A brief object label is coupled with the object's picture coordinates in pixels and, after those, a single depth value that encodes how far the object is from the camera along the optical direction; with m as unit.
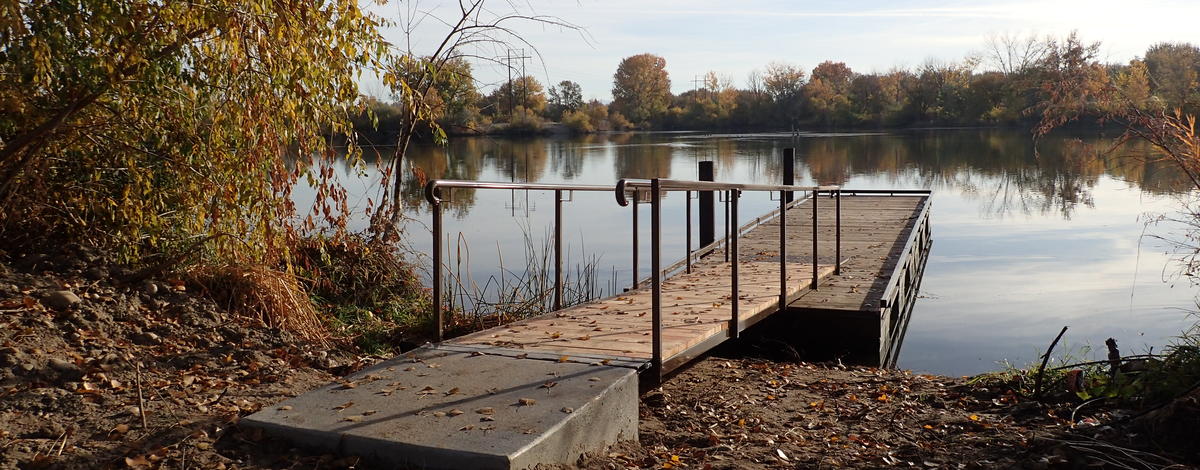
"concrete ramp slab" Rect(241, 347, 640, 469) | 3.03
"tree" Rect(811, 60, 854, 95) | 76.50
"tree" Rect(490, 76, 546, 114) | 43.62
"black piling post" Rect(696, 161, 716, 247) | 12.51
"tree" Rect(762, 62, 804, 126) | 63.91
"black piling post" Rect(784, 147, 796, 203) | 16.09
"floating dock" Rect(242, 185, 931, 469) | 3.09
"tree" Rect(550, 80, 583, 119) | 60.33
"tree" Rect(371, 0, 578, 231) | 8.23
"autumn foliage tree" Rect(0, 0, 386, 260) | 4.84
